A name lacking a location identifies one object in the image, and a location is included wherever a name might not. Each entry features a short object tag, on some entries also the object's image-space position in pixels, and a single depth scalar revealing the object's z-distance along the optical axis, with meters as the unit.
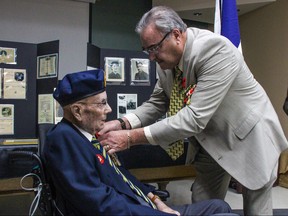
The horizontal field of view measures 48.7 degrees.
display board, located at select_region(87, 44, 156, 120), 2.61
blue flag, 2.81
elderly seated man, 1.12
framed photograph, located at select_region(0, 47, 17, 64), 2.41
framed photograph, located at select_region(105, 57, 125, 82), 2.60
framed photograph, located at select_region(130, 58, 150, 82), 2.67
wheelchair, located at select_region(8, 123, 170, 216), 1.21
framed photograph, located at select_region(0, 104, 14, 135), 2.40
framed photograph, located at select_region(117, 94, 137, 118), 2.62
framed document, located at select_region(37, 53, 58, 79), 2.42
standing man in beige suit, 1.36
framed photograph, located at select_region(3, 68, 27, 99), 2.40
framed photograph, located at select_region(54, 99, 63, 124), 2.43
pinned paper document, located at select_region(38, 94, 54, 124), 2.45
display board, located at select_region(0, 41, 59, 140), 2.41
